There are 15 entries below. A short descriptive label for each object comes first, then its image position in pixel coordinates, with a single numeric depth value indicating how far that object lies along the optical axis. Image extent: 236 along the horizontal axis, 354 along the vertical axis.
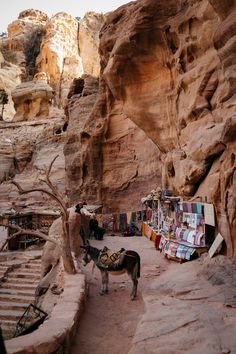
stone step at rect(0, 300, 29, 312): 12.76
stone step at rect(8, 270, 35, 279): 15.75
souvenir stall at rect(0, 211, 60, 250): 19.78
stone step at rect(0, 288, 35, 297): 13.94
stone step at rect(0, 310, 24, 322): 12.12
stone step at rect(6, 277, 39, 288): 15.20
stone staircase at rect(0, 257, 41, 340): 12.10
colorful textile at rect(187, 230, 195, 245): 11.52
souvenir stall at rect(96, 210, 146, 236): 22.25
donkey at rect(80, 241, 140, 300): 8.63
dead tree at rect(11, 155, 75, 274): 9.17
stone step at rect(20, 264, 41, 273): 16.33
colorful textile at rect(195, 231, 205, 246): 10.97
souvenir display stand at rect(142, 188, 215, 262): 10.91
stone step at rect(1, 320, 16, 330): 11.55
